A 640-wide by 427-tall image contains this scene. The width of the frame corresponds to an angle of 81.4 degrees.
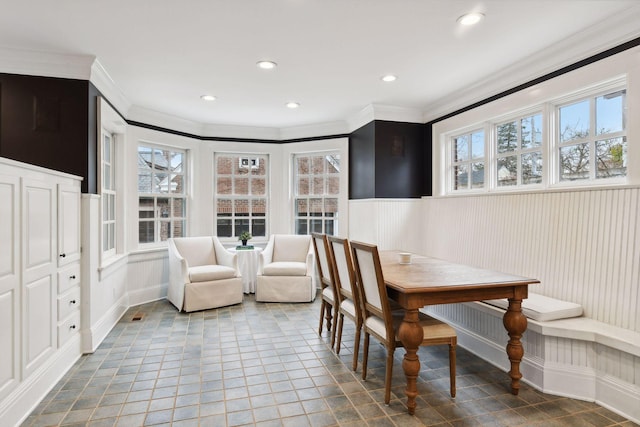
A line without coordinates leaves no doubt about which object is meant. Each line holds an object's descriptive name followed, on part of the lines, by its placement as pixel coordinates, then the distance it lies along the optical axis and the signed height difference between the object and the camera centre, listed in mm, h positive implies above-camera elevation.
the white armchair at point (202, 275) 4402 -806
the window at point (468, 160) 4078 +561
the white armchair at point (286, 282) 4859 -954
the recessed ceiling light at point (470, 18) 2475 +1301
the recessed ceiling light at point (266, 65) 3295 +1302
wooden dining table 2262 -550
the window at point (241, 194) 5812 +243
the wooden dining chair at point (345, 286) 2816 -622
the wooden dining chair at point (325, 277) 3330 -653
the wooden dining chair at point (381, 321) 2377 -771
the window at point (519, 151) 3354 +555
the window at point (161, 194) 4969 +210
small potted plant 5380 -405
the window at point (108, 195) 3976 +148
